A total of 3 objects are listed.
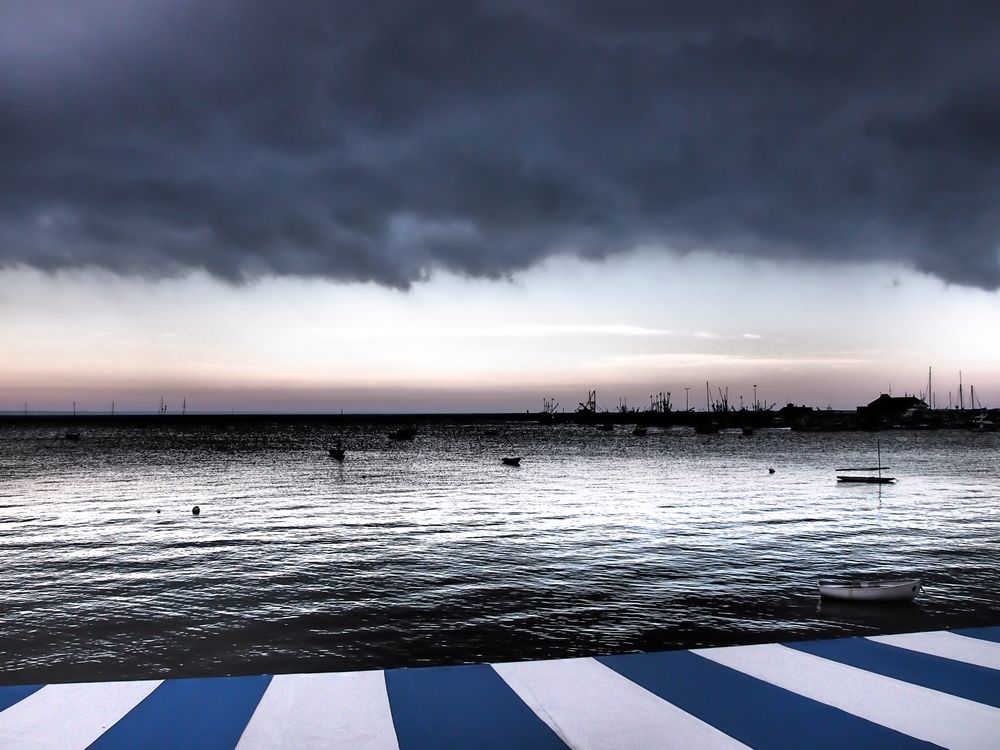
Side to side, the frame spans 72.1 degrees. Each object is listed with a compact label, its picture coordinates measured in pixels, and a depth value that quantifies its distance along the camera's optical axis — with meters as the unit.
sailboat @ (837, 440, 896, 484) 53.62
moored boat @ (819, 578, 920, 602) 17.70
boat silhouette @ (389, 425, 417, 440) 144.88
